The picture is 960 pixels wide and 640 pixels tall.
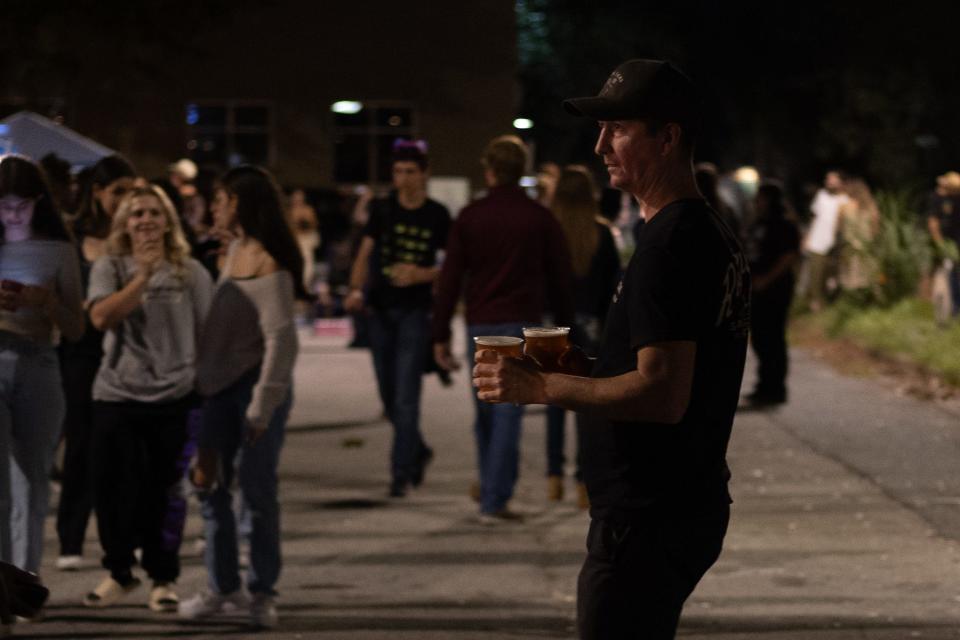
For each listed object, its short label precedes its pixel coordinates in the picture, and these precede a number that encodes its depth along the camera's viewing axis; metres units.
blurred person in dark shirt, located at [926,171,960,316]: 21.02
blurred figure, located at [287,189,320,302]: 23.41
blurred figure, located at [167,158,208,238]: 11.89
